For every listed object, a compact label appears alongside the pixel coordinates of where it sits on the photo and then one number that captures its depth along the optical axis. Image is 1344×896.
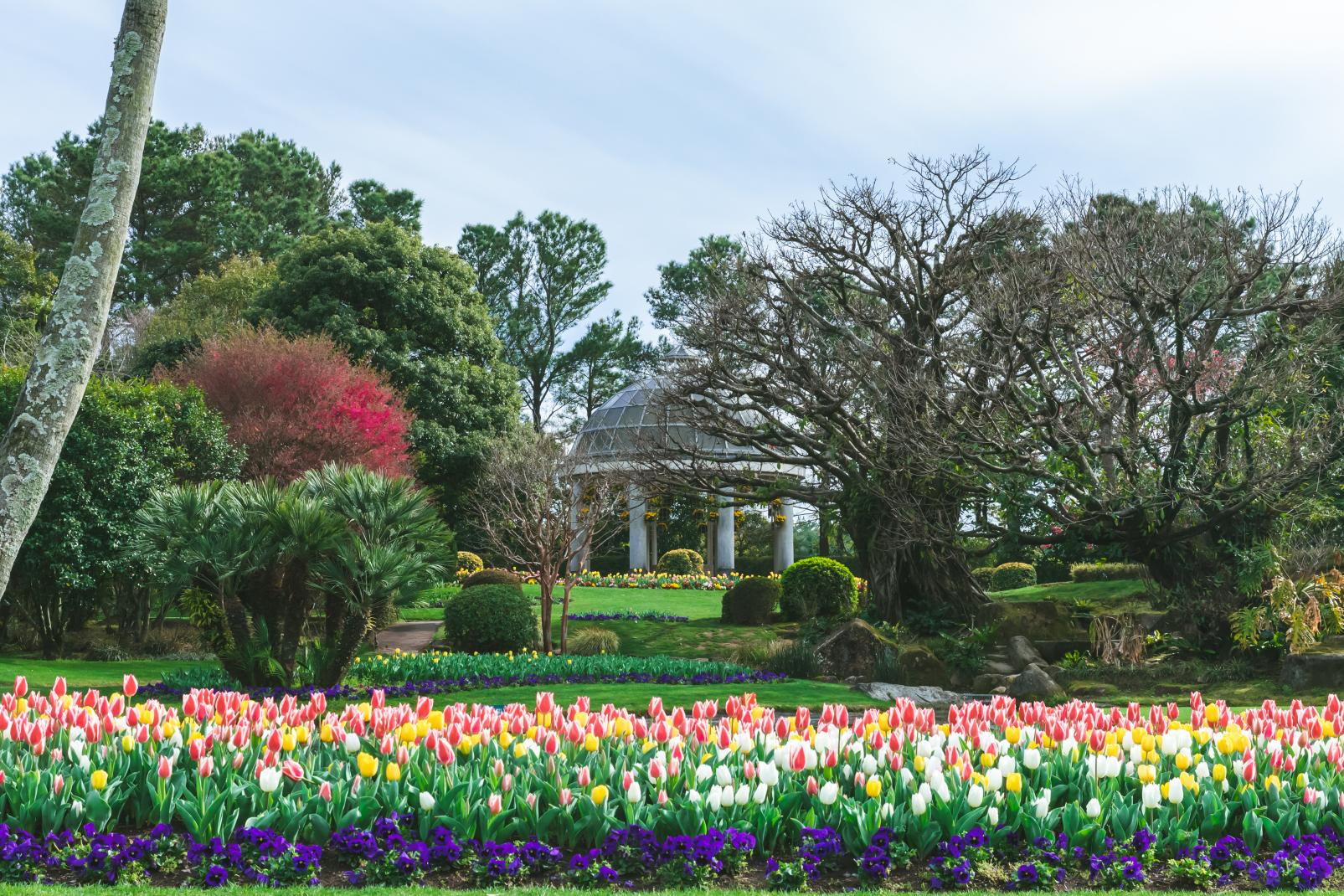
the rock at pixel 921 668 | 15.30
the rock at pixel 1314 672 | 12.87
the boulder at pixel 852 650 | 16.03
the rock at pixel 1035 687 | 13.42
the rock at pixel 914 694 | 12.99
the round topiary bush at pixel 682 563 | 34.91
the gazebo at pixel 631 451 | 34.19
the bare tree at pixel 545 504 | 18.31
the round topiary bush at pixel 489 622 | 17.77
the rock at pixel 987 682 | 14.87
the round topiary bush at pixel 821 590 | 22.36
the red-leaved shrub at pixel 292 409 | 21.50
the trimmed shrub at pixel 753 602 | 22.70
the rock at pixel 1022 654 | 15.99
